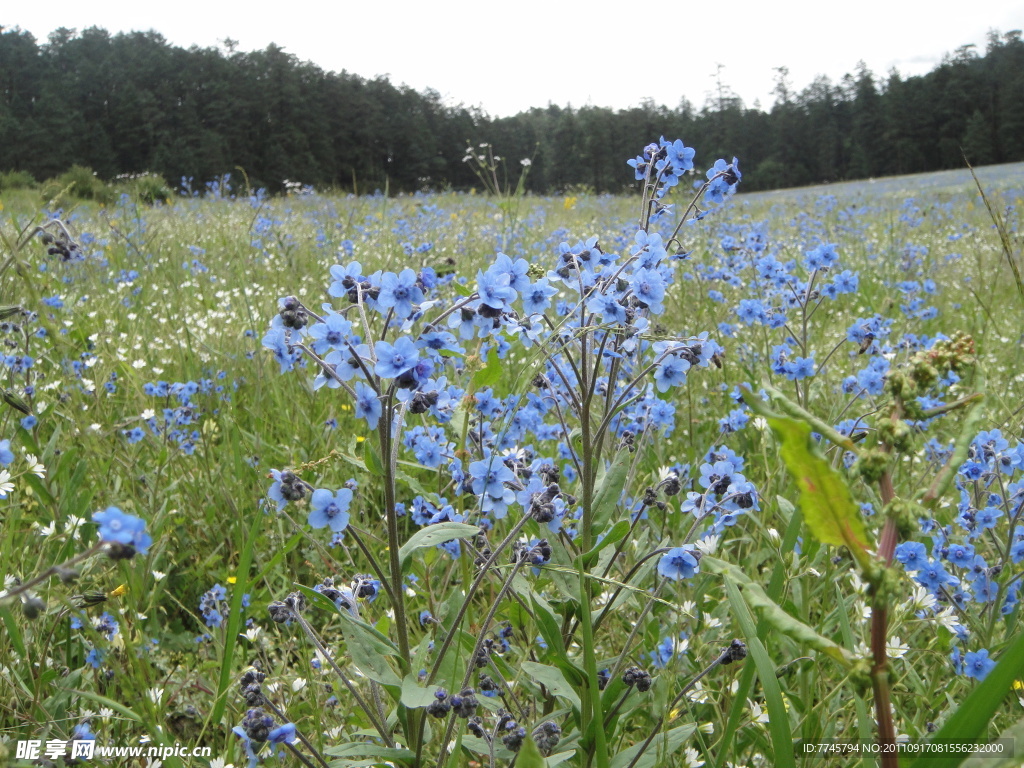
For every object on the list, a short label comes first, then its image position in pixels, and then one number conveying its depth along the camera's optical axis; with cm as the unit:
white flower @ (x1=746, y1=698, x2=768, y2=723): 26
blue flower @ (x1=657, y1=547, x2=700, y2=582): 24
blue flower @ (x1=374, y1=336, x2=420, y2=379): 20
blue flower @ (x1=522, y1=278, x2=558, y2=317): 25
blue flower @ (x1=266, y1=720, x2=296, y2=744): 20
